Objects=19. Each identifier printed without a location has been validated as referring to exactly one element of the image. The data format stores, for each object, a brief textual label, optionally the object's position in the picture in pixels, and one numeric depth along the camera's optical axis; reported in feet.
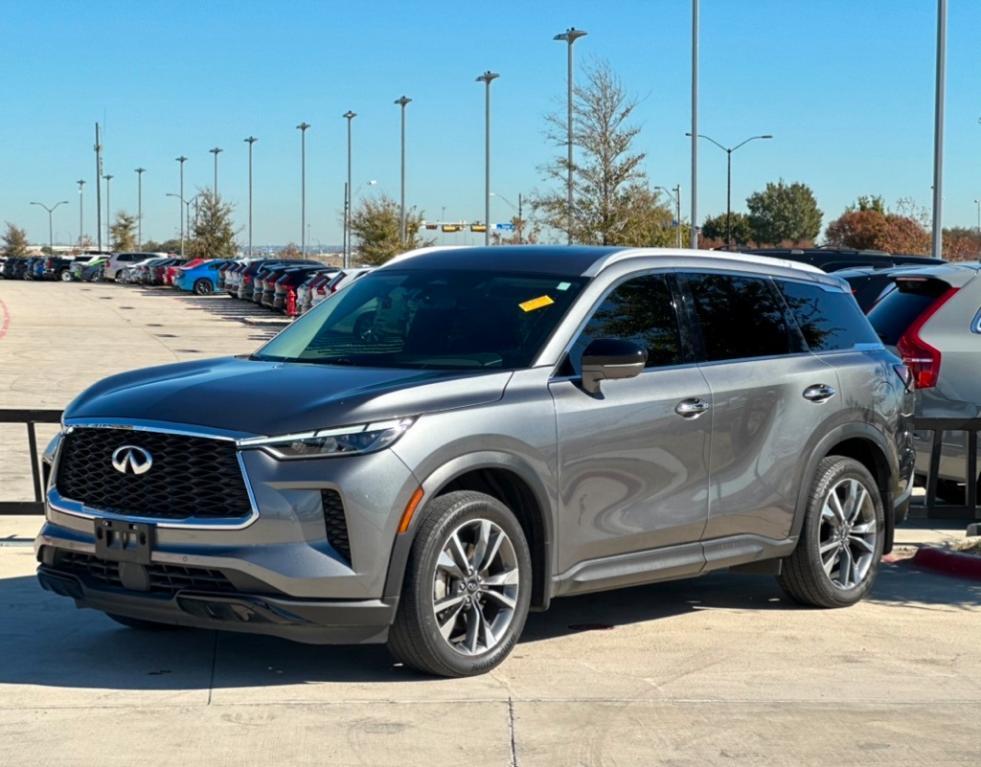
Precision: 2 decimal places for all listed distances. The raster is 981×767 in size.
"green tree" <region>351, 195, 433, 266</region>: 237.86
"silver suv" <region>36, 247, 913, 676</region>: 19.90
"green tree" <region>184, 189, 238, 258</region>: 353.92
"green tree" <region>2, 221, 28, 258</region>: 487.78
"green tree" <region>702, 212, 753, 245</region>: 425.69
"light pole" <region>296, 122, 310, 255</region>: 310.65
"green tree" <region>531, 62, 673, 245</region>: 139.33
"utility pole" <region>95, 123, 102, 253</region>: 406.52
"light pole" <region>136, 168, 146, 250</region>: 440.86
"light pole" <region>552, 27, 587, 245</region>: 142.41
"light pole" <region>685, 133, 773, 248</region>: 285.64
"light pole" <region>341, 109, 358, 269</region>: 275.10
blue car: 226.58
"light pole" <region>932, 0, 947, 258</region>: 101.60
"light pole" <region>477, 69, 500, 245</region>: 187.52
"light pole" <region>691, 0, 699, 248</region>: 135.03
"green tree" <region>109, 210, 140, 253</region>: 431.02
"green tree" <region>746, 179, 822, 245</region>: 427.33
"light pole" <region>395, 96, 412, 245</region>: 236.79
